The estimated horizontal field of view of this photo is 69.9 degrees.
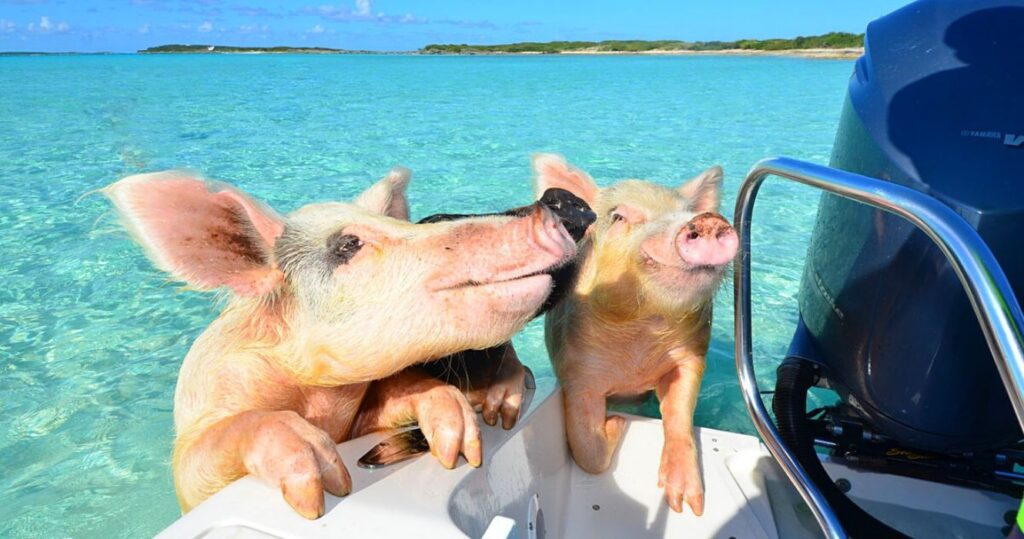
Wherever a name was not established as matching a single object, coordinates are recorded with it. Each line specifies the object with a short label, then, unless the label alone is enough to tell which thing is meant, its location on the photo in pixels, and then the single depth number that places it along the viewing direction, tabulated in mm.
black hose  771
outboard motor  740
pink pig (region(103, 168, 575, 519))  654
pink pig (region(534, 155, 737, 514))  901
